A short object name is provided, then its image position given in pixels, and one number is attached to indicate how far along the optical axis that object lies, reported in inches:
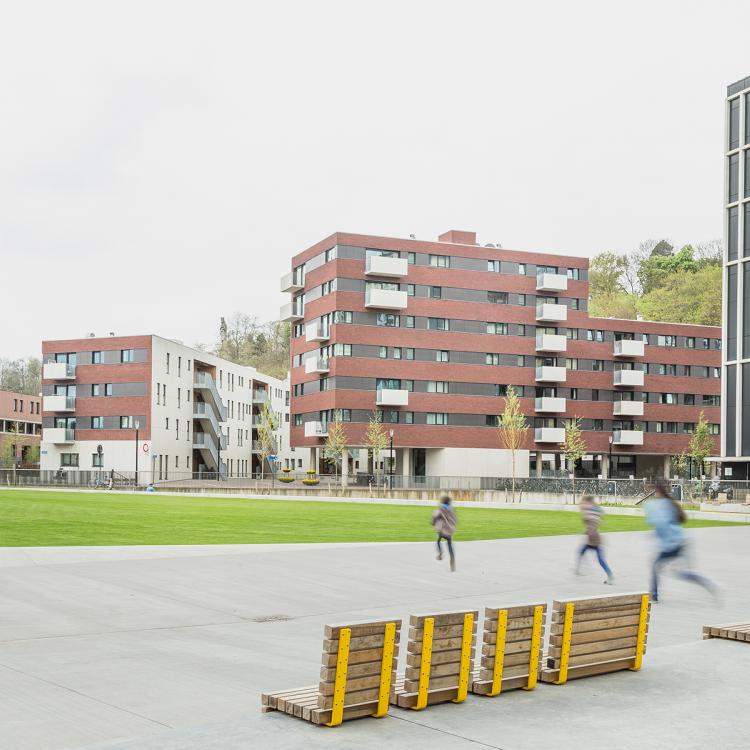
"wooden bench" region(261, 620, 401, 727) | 302.4
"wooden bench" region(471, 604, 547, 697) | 344.2
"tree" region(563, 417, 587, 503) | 3289.9
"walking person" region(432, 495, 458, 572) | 793.6
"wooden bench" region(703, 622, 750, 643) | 449.7
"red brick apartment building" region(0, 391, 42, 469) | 4163.4
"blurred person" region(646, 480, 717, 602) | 579.8
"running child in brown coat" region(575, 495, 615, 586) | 735.7
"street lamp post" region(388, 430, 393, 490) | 2780.5
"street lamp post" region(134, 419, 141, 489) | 2937.5
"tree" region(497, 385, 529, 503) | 3161.9
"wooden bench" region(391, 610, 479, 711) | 325.1
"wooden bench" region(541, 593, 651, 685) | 363.9
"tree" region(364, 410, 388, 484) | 3014.3
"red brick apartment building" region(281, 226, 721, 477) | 3129.9
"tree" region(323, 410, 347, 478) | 3029.0
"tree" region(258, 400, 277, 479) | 4119.1
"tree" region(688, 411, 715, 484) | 3406.3
